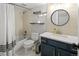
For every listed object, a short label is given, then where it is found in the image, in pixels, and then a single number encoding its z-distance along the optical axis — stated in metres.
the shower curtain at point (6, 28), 1.28
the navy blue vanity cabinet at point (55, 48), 1.17
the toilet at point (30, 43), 1.28
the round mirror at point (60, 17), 1.23
